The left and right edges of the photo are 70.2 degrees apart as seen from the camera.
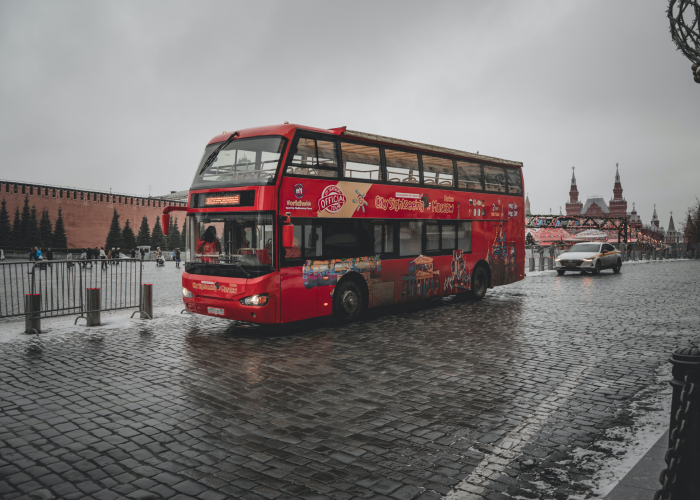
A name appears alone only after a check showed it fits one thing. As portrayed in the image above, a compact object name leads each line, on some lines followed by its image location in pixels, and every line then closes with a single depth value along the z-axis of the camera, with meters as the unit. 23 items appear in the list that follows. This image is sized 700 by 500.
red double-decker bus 8.70
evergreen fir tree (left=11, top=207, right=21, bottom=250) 59.06
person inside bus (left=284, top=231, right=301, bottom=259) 8.94
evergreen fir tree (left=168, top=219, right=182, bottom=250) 78.50
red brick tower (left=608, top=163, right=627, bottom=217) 179.88
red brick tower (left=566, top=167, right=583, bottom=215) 189.00
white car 24.05
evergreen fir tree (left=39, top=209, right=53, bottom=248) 63.03
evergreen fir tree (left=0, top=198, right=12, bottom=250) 58.22
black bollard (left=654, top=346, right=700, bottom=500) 2.56
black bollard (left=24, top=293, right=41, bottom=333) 9.06
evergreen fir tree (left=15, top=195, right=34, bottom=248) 59.69
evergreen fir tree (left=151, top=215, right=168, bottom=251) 76.88
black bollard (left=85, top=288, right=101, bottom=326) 9.90
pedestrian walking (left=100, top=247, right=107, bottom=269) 10.49
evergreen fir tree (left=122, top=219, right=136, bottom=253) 70.94
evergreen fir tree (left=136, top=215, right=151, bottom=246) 75.44
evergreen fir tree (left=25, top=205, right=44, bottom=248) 60.06
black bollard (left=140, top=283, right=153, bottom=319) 10.98
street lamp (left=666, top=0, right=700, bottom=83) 5.07
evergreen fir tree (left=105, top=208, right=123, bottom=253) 70.00
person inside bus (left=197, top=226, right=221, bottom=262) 9.20
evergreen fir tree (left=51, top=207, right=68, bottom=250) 63.68
